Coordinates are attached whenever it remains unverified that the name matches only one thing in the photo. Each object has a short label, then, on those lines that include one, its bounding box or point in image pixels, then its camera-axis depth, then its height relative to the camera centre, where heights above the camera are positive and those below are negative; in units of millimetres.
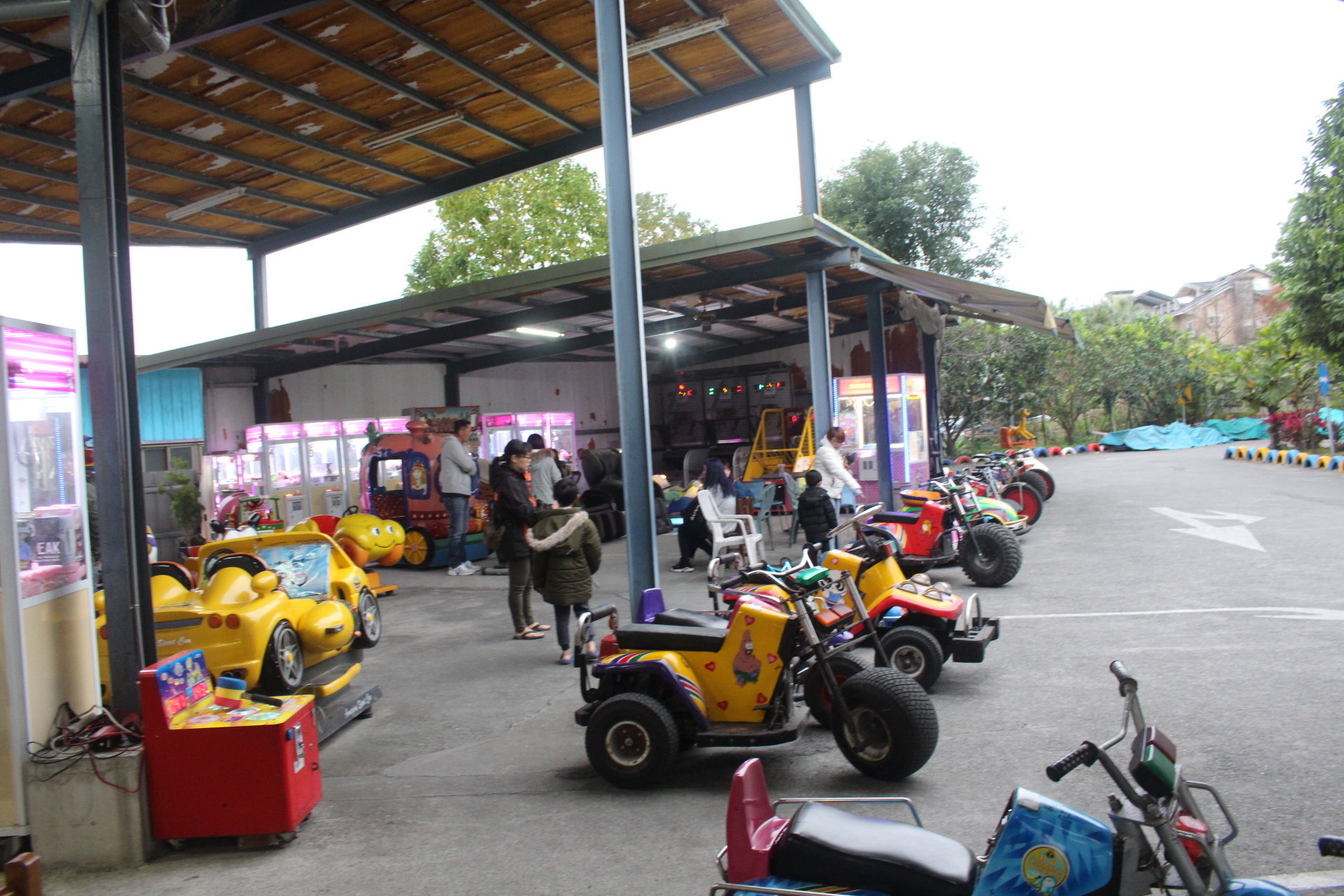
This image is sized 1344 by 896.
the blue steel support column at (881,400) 14000 +510
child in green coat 6523 -781
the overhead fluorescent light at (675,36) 9781 +4581
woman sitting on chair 10742 -877
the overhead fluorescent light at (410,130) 11305 +4281
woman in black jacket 7152 -477
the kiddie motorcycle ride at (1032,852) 2262 -1149
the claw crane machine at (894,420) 14891 +199
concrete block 3871 -1508
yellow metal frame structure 16391 -218
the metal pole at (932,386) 18875 +913
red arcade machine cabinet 3932 -1362
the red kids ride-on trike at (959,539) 8453 -1094
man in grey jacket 11102 -336
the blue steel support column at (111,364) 4273 +547
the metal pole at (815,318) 10961 +1517
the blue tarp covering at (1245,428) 25203 -491
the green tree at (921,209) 25078 +6354
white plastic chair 9828 -1038
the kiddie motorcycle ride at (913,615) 5500 -1197
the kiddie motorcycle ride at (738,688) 4227 -1239
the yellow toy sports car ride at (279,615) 5145 -928
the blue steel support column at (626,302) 6836 +1137
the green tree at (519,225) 34531 +8987
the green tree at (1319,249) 15172 +2834
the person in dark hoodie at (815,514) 8664 -773
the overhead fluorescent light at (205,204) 13008 +4007
